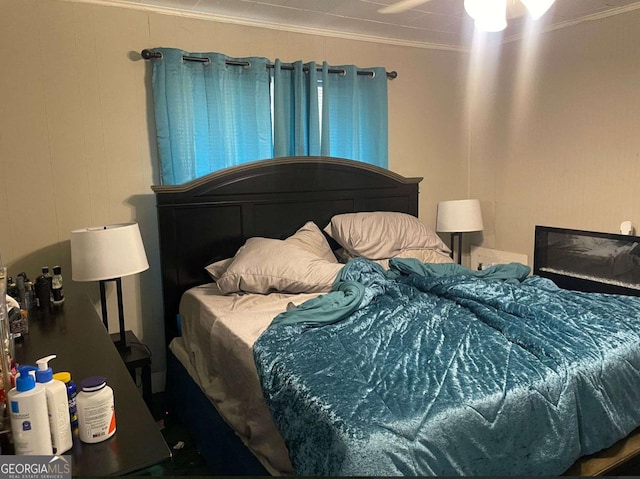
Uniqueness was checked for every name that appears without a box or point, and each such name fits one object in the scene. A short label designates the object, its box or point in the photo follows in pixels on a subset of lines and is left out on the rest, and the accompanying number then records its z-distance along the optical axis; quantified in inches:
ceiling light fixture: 73.4
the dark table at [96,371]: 37.7
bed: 69.2
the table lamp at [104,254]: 88.7
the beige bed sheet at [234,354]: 68.4
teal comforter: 52.1
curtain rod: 107.7
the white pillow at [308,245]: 110.3
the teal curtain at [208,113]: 109.5
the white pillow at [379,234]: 121.4
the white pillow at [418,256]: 121.9
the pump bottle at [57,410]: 37.7
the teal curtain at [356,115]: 131.5
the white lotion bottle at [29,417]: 36.0
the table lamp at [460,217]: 143.9
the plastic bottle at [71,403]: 40.6
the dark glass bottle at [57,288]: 85.4
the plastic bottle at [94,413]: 39.4
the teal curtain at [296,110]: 122.5
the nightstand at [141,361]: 92.3
